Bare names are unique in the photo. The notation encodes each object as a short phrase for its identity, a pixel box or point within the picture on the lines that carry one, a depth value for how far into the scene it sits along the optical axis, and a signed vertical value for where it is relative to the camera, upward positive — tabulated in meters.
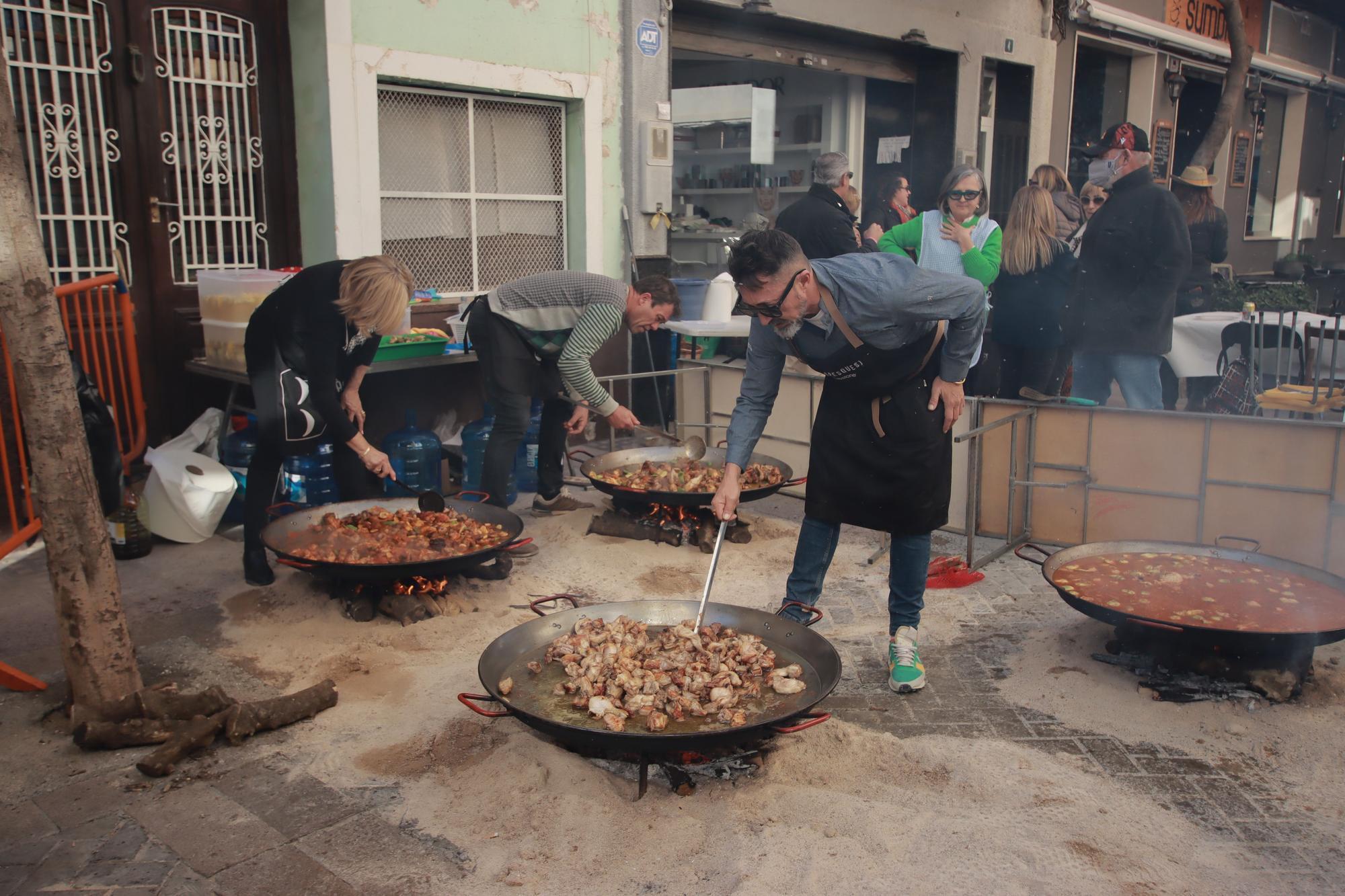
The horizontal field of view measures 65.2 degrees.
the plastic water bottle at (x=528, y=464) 7.73 -1.57
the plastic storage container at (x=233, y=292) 6.32 -0.27
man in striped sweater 6.14 -0.52
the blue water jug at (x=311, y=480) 6.91 -1.54
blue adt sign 8.84 +1.75
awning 14.27 +3.20
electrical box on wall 9.03 +0.70
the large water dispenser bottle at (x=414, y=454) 7.41 -1.44
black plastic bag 4.39 -0.80
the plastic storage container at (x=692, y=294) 9.00 -0.38
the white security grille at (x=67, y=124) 6.18 +0.73
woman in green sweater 6.59 +0.10
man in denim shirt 3.78 -0.54
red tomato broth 4.24 -1.45
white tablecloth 8.67 -0.75
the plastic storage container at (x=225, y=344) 6.45 -0.60
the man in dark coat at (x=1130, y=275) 6.45 -0.15
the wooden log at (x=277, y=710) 3.84 -1.72
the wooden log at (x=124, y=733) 3.76 -1.73
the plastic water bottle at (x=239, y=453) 6.69 -1.30
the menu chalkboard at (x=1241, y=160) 18.50 +1.59
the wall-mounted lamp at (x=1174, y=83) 16.22 +2.57
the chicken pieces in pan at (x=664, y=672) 3.55 -1.49
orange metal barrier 5.62 -0.71
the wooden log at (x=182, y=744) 3.58 -1.71
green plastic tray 6.89 -0.67
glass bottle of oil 5.94 -1.59
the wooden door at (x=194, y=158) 6.67 +0.59
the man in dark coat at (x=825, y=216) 7.73 +0.24
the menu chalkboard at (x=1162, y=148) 16.33 +1.59
